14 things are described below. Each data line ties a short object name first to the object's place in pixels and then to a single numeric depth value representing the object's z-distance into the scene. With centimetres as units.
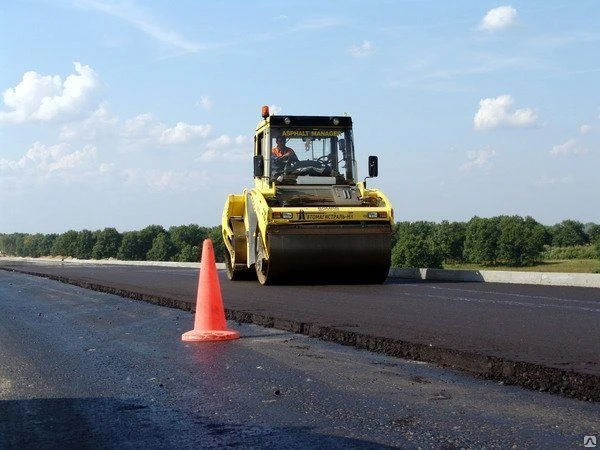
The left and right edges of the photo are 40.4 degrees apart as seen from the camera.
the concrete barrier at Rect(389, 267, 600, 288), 1741
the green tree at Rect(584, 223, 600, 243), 17596
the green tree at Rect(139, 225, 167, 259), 18712
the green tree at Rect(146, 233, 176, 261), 17188
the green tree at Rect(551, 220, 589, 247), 17562
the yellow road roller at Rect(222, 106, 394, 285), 1644
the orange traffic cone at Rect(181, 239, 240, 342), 838
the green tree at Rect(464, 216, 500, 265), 14888
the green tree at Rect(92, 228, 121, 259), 19450
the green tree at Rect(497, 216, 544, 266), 14438
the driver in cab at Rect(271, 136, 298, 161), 1792
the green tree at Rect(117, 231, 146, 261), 18350
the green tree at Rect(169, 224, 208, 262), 17008
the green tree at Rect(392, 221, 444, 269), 11762
